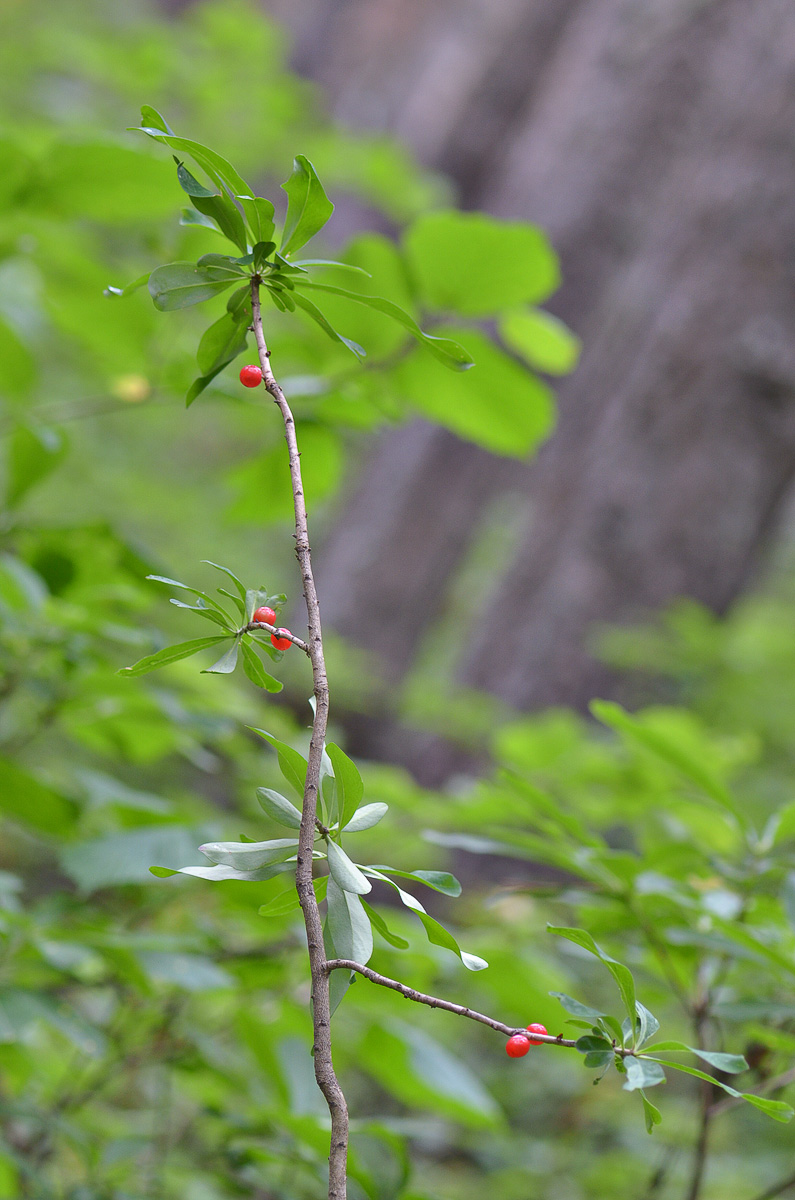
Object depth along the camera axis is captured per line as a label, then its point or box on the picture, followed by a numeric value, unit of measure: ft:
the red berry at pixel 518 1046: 4.62
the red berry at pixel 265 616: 4.70
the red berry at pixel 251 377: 4.80
